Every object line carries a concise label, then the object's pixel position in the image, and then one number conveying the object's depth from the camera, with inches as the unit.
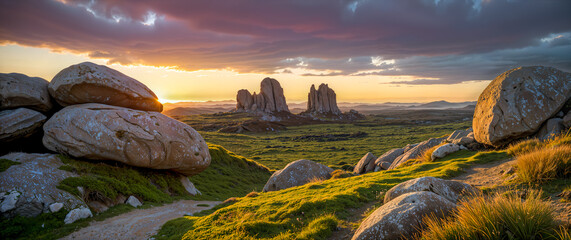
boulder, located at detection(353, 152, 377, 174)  1202.4
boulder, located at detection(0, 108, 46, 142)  732.7
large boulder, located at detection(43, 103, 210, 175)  746.8
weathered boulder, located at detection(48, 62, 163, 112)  829.2
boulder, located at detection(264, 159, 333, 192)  947.3
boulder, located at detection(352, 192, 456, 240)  271.9
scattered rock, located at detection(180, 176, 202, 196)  965.2
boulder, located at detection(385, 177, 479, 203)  388.8
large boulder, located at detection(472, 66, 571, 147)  748.6
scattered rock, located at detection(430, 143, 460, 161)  894.4
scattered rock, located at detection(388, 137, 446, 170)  1055.6
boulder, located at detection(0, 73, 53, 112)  762.8
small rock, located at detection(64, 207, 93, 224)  553.0
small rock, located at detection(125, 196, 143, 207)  707.3
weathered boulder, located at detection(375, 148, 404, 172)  1135.8
